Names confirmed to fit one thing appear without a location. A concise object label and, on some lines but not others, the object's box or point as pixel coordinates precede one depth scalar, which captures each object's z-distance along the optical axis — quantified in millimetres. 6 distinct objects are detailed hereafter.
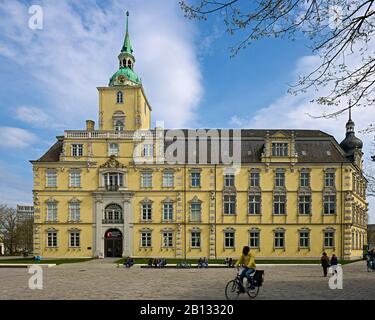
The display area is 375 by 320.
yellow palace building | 48438
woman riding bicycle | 15328
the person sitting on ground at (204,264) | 34562
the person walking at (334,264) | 26625
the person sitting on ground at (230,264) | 34741
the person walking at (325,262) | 25828
